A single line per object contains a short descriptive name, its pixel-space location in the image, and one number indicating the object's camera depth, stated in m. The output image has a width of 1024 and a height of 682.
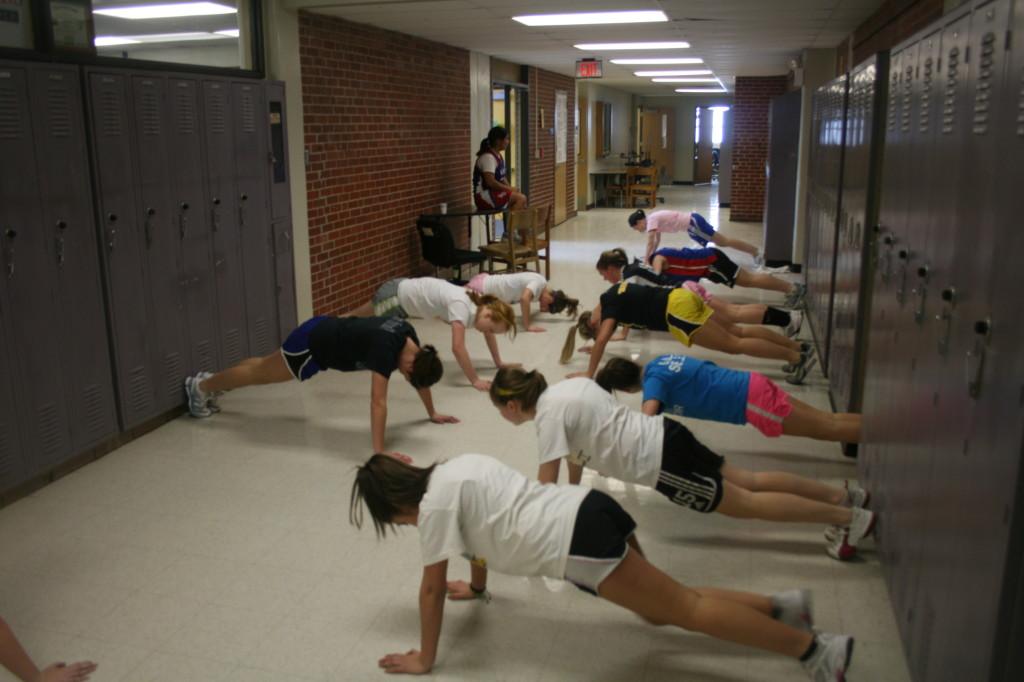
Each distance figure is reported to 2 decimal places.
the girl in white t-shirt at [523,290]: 6.47
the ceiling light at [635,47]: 9.41
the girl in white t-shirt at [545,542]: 2.38
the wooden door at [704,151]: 24.69
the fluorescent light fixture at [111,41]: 4.65
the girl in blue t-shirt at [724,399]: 3.71
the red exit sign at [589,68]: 10.46
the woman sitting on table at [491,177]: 9.34
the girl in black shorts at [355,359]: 4.28
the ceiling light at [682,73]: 13.79
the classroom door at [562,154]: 14.61
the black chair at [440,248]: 8.27
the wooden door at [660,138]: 23.56
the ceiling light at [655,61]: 11.43
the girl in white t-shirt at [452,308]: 5.18
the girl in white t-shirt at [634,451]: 2.99
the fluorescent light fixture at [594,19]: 6.91
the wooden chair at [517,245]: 8.75
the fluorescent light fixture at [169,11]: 4.95
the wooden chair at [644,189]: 18.41
